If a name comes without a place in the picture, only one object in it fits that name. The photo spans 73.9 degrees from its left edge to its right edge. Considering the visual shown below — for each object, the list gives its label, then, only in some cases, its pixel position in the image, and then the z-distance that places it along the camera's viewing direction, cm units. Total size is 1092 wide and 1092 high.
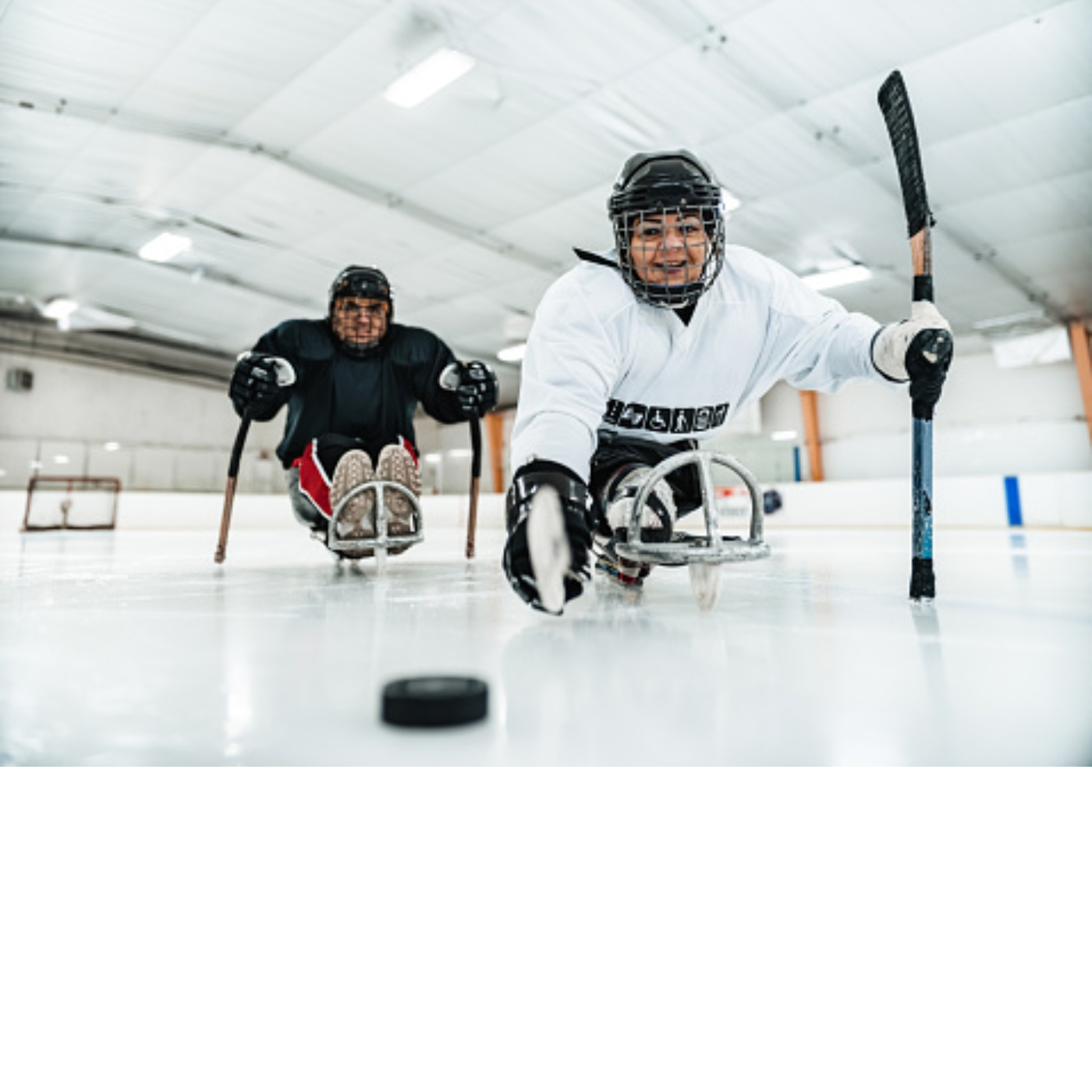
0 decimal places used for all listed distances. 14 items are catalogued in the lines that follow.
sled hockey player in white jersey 131
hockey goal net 1084
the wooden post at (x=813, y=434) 1425
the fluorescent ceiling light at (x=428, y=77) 527
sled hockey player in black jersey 272
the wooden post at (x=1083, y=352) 1134
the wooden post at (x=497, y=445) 1806
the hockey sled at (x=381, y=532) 234
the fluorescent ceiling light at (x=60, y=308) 1154
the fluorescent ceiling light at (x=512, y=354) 1314
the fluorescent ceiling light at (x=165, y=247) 888
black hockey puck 74
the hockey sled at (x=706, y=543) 150
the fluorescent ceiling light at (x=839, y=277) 917
